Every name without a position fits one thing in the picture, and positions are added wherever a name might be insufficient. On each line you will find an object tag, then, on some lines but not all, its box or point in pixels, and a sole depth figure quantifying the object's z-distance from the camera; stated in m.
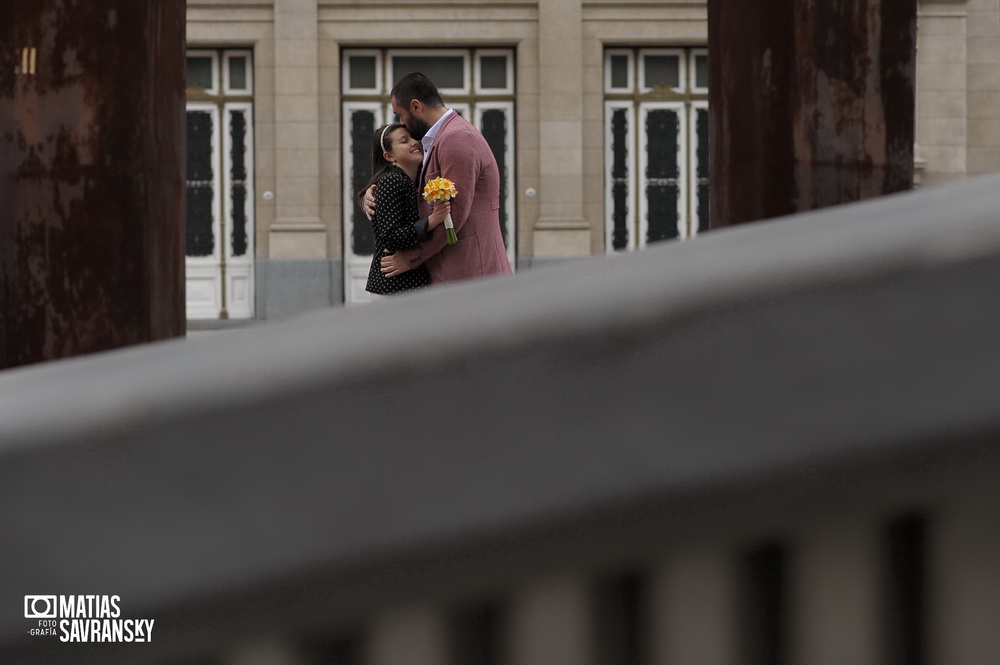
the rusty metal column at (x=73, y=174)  5.45
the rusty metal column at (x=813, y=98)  5.59
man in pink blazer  7.85
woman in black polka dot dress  8.04
